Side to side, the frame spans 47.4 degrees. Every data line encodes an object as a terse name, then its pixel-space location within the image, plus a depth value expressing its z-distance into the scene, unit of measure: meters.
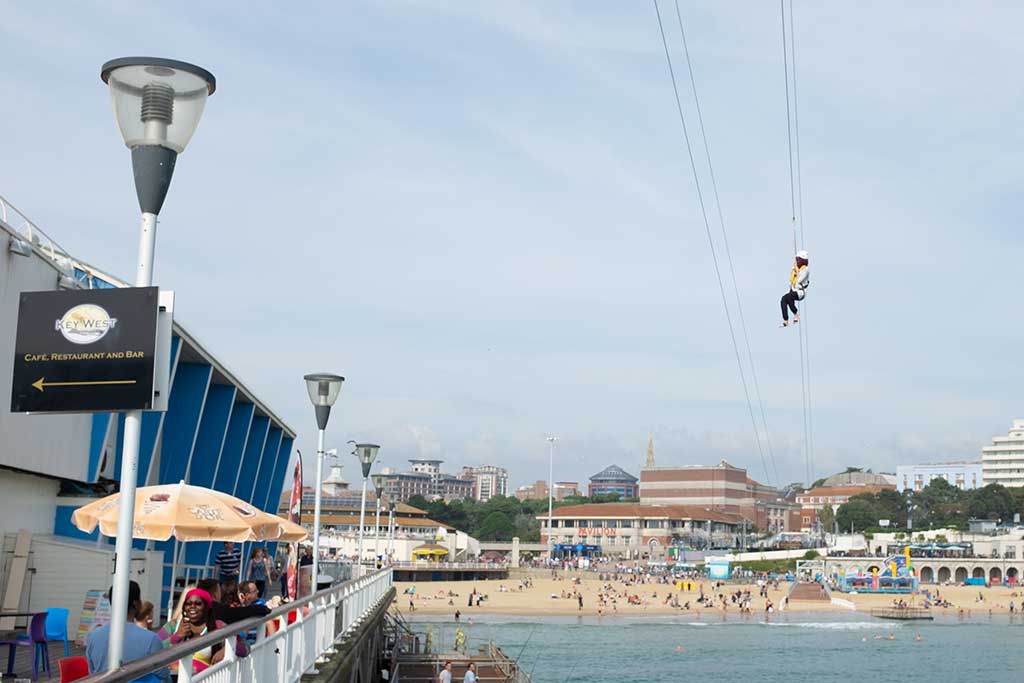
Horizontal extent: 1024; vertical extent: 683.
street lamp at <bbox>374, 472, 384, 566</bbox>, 32.41
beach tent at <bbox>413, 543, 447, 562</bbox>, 117.56
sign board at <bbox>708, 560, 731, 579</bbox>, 124.62
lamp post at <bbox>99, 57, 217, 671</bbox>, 5.78
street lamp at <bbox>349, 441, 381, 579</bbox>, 25.61
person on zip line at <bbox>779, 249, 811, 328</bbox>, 23.04
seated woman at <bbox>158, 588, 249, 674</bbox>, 7.93
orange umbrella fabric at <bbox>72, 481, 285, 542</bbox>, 10.89
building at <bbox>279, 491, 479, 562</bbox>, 109.31
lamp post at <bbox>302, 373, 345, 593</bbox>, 17.64
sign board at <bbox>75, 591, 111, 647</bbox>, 9.96
